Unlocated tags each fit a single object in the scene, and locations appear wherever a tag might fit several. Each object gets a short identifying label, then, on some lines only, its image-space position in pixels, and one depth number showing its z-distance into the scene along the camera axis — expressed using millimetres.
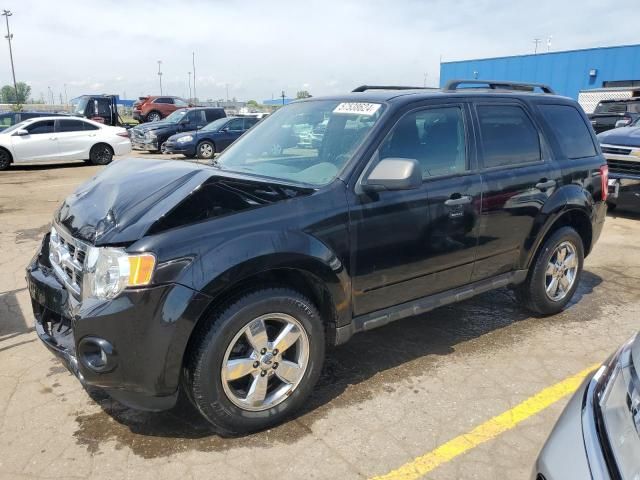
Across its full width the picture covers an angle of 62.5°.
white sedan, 14625
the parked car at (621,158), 8383
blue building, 30656
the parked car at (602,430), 1545
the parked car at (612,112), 15477
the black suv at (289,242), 2531
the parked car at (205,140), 16562
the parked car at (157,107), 29562
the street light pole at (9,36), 55475
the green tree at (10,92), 118750
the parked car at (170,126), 18562
